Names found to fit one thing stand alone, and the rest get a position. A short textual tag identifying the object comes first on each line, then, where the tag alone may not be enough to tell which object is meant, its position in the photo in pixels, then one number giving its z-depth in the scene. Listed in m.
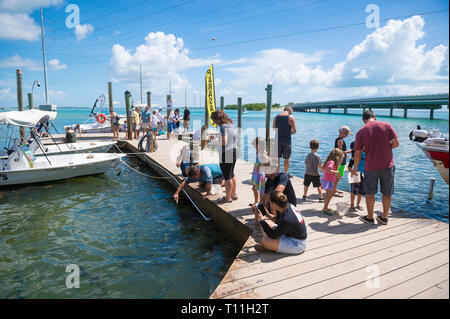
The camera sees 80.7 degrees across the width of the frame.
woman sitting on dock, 3.37
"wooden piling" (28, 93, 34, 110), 18.73
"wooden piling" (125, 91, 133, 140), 16.02
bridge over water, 50.47
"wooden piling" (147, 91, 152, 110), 23.20
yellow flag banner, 12.38
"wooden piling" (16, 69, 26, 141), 15.15
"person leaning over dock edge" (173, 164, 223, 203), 5.74
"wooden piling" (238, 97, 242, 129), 19.36
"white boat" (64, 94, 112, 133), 21.11
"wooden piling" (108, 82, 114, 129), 21.50
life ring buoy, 21.00
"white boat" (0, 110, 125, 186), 8.39
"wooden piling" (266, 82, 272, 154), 12.41
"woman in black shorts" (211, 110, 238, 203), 4.82
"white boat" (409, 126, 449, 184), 5.16
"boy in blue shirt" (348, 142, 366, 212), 4.82
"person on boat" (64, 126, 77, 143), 13.74
